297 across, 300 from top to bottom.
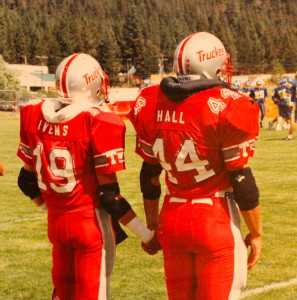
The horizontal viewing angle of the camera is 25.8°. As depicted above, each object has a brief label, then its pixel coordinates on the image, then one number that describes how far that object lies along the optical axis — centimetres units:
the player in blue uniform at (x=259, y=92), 2548
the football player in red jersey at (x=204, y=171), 337
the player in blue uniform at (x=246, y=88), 2705
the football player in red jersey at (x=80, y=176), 378
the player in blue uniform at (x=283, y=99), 2162
